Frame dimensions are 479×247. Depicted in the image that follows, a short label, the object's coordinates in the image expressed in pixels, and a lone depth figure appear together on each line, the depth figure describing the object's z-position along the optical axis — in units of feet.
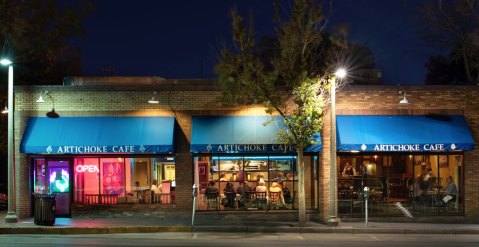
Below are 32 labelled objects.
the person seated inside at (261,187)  69.62
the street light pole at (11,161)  61.82
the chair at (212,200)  69.41
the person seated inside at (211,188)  69.31
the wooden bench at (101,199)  69.72
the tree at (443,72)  141.80
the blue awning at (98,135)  65.36
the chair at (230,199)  69.77
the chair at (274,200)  69.67
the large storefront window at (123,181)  69.41
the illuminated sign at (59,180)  68.74
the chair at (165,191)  69.41
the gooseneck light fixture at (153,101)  67.51
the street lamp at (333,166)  62.39
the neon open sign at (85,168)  69.56
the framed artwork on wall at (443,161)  68.90
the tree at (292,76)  60.39
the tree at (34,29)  58.15
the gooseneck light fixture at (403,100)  67.15
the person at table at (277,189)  69.56
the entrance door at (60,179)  68.44
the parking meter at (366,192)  61.31
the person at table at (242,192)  69.62
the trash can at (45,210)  60.23
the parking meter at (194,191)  61.00
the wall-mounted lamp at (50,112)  67.41
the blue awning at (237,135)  65.82
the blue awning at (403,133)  65.41
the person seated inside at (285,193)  69.67
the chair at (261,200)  69.62
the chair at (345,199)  68.95
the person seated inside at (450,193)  68.80
